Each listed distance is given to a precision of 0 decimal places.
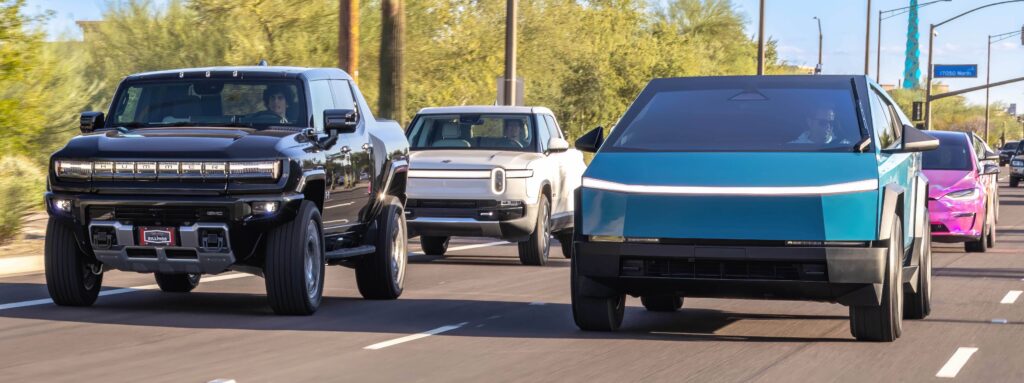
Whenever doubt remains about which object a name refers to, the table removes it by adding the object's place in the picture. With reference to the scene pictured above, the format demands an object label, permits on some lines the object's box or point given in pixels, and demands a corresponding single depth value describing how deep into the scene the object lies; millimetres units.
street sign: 111706
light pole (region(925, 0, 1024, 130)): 75769
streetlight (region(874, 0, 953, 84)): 78000
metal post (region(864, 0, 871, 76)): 68294
